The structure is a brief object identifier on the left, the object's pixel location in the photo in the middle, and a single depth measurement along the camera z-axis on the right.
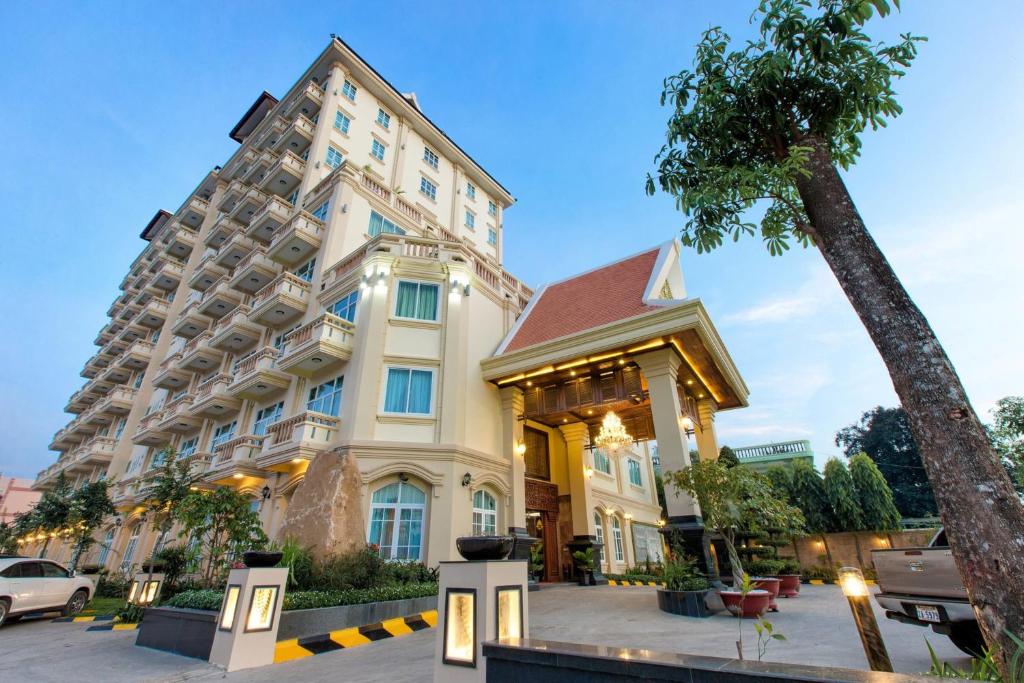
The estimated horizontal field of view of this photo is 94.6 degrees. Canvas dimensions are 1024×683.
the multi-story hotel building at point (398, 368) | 12.73
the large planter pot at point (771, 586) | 8.91
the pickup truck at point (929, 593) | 4.54
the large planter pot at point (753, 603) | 7.54
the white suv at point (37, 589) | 10.21
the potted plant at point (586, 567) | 15.32
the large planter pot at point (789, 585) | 11.36
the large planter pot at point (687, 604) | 8.62
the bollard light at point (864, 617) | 3.37
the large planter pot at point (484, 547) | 4.40
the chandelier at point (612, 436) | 13.46
